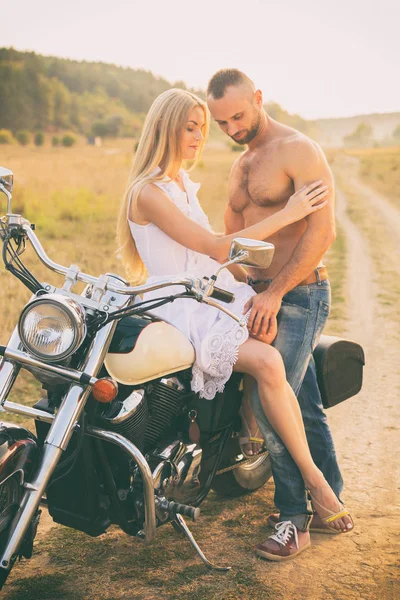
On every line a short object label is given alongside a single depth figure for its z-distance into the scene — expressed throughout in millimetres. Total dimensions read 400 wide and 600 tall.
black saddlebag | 4172
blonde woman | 3443
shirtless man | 3713
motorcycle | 2750
